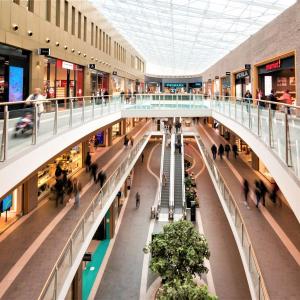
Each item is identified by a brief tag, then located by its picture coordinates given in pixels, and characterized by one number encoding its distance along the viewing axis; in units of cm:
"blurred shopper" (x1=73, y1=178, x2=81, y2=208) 1330
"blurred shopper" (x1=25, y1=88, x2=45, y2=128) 629
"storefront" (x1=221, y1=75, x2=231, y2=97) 2767
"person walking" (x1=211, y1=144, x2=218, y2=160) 2269
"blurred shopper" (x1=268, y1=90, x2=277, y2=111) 603
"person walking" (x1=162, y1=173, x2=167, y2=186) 2440
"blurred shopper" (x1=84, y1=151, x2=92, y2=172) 1959
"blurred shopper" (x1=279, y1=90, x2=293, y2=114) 926
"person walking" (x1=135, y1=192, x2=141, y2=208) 2258
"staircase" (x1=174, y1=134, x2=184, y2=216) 2241
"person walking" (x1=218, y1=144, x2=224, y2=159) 2278
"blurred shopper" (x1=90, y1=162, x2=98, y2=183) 1753
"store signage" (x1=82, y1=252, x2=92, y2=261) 1148
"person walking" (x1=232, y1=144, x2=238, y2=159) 2352
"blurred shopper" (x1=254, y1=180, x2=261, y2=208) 1412
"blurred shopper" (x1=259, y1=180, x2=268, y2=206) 1445
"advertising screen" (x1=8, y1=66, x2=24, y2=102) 1203
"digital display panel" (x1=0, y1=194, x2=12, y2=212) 1121
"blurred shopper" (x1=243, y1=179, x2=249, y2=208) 1490
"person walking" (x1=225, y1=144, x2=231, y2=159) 2303
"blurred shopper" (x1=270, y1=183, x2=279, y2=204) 1475
